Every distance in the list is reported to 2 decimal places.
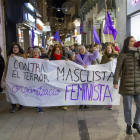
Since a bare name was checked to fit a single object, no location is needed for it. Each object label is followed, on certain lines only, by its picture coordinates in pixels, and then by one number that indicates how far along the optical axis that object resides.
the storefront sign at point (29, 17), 13.65
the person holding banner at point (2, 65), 8.05
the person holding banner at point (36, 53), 6.08
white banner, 5.61
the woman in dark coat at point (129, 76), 4.00
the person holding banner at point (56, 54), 6.24
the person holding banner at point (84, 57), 6.05
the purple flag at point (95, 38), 8.12
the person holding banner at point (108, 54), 6.21
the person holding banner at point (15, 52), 5.95
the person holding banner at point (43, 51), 8.14
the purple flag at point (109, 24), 8.55
